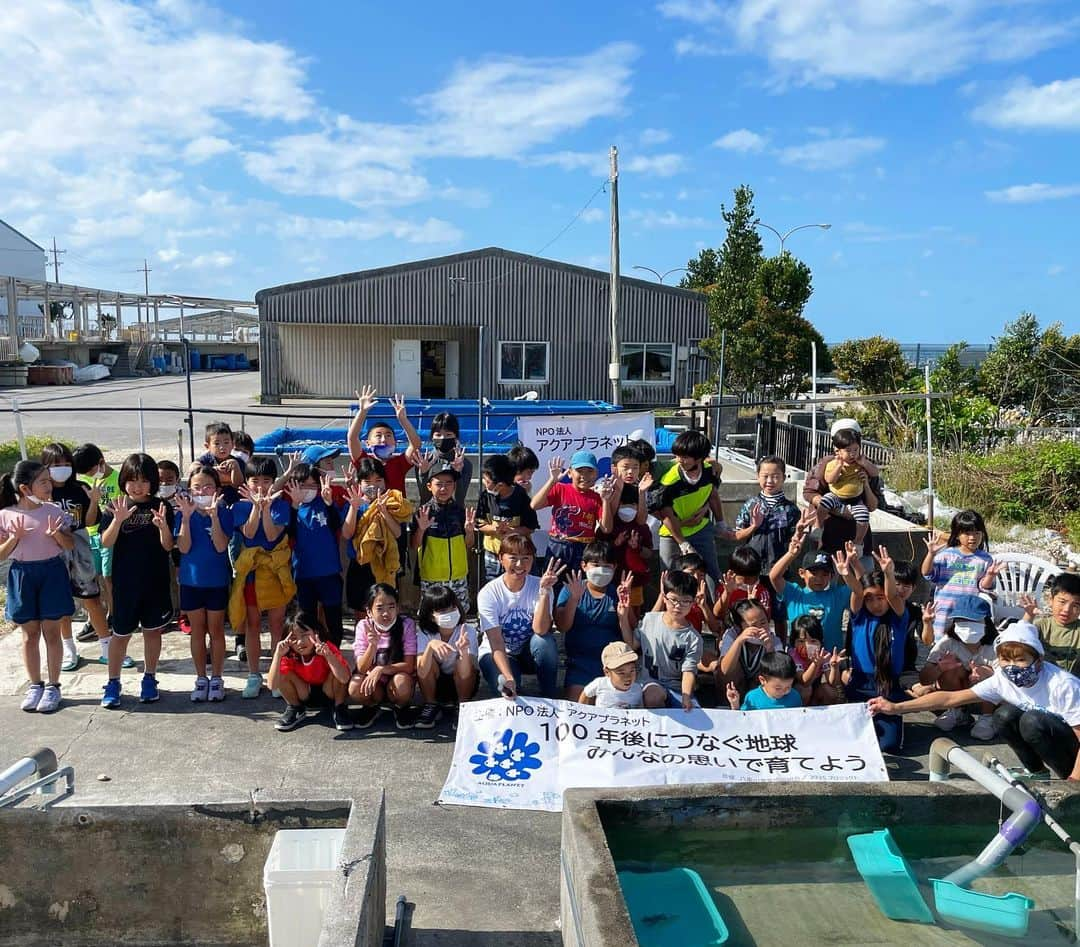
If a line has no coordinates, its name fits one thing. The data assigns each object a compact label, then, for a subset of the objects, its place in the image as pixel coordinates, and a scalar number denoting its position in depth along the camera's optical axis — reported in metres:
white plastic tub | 3.42
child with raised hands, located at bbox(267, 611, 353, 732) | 5.74
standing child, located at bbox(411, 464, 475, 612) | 6.58
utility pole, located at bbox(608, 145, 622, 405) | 18.23
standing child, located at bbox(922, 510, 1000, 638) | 6.16
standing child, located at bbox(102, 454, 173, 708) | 6.14
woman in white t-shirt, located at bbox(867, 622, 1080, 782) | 5.04
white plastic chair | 7.16
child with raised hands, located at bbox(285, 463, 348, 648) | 6.41
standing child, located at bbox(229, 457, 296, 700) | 6.22
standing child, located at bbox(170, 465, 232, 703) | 6.15
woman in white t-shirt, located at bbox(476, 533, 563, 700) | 5.90
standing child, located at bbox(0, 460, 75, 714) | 6.00
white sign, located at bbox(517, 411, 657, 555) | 8.10
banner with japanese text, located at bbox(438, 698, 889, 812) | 5.10
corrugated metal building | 28.52
